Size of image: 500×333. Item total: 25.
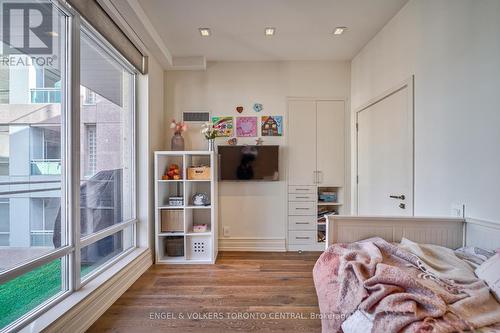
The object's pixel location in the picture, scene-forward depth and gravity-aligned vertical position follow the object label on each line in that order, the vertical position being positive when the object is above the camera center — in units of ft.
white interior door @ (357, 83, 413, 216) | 7.30 +0.35
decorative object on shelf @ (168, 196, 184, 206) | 9.89 -1.57
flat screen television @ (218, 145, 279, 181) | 10.85 +0.04
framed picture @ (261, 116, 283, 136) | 11.09 +1.92
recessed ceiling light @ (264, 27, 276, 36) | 8.70 +5.14
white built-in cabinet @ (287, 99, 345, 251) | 11.10 +0.62
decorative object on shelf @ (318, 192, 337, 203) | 11.31 -1.59
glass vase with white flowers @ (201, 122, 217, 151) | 10.24 +1.37
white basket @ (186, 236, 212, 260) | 9.84 -3.54
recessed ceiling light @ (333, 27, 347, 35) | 8.64 +5.14
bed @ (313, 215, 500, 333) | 3.27 -1.98
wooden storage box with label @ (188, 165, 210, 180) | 9.87 -0.35
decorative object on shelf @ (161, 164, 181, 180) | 9.96 -0.40
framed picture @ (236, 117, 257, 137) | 11.09 +1.87
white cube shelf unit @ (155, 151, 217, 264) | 9.66 -2.65
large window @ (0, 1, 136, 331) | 4.52 +0.02
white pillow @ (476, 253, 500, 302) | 3.72 -1.87
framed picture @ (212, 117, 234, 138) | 11.07 +1.87
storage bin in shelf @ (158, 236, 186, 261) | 9.94 -3.60
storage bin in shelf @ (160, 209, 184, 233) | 9.72 -2.38
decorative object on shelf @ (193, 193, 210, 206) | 10.05 -1.55
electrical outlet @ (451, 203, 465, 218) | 5.52 -1.10
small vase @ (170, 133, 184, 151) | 10.51 +1.02
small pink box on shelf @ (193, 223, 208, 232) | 9.98 -2.77
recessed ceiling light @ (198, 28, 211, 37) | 8.73 +5.16
